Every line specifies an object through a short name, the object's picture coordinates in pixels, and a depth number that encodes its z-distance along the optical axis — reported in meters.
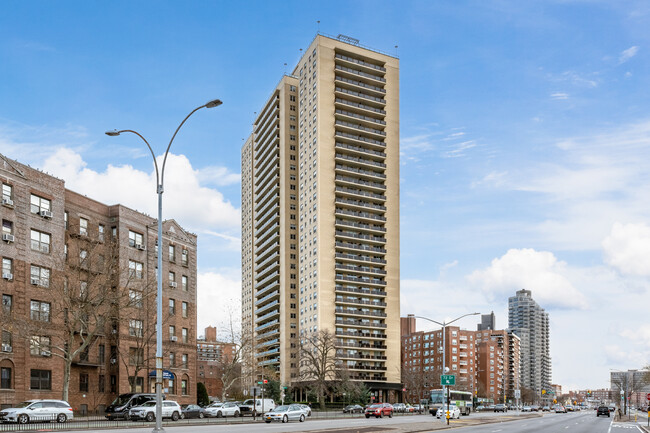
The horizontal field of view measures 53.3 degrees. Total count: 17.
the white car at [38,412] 45.22
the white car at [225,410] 64.38
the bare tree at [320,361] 105.68
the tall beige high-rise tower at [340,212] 136.00
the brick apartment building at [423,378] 173.82
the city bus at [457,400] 90.44
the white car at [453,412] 65.56
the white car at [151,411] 52.84
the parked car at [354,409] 92.88
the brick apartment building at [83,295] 56.34
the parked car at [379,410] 74.38
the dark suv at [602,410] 99.96
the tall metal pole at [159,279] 22.11
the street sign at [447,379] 55.62
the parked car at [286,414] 56.97
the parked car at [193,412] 62.45
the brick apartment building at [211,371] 168.38
